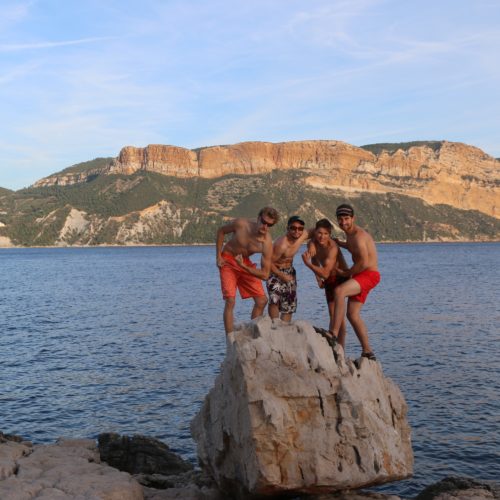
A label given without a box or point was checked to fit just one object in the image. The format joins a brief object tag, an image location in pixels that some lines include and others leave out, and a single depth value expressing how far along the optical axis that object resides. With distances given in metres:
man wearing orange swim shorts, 9.81
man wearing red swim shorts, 9.28
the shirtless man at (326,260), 9.59
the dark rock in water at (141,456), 11.98
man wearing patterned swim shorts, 9.86
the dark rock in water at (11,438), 12.44
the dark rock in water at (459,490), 8.93
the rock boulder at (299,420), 7.14
